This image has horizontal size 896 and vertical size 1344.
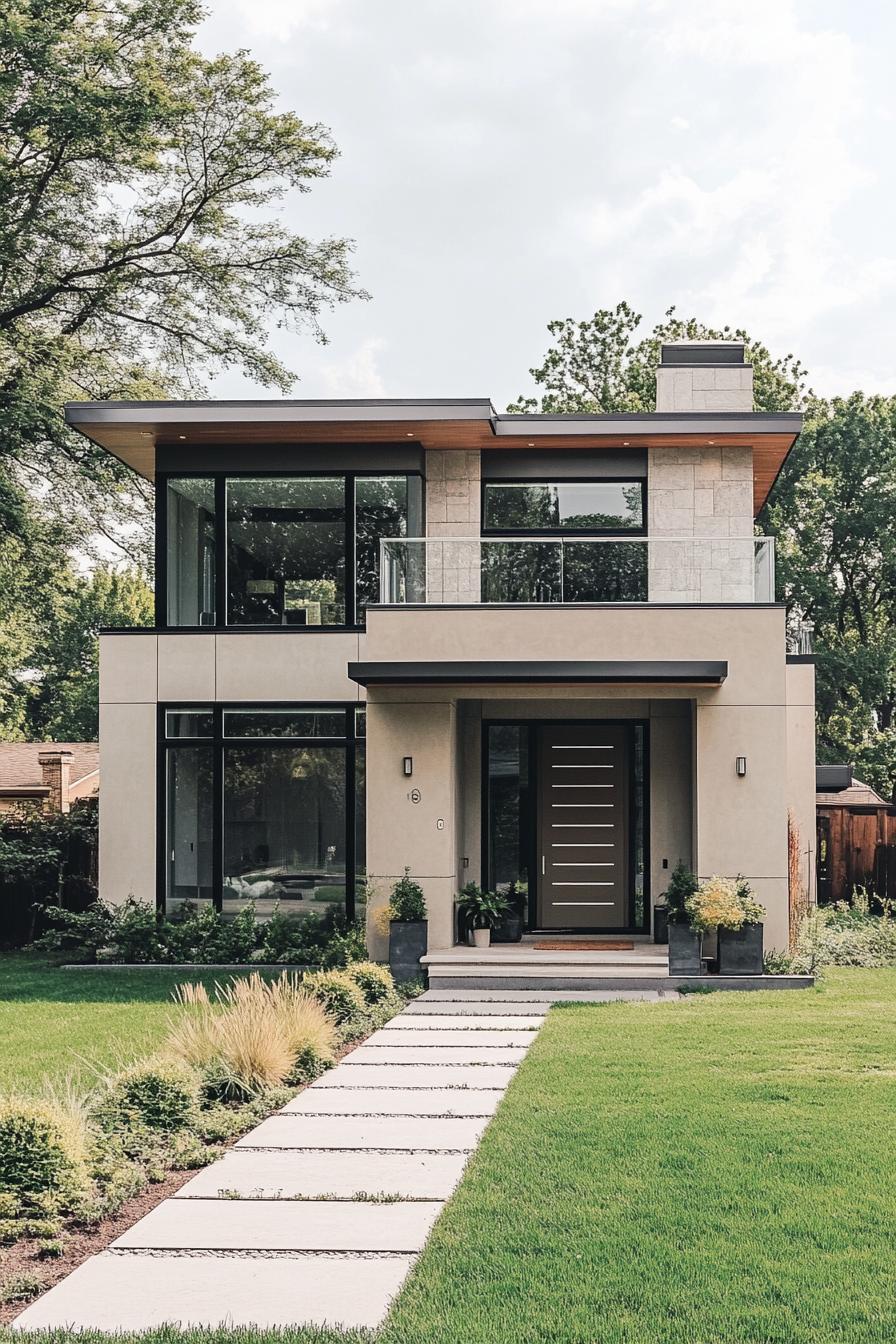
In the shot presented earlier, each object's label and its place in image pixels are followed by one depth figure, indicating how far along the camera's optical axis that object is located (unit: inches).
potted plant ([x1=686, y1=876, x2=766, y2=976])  556.7
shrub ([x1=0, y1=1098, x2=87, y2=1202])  253.0
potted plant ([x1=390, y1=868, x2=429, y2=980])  569.6
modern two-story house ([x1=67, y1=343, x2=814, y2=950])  593.6
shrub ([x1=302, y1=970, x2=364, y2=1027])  458.3
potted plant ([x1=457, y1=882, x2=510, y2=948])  607.5
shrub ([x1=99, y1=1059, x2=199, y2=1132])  306.8
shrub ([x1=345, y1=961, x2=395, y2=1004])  510.3
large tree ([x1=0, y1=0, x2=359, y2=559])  863.1
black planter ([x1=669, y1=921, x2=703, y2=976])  557.9
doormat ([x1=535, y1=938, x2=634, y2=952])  606.5
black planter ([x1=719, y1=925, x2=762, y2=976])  558.3
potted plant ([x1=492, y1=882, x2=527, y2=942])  632.4
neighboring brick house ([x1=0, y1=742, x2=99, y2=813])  1039.6
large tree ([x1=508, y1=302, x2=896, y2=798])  1349.7
